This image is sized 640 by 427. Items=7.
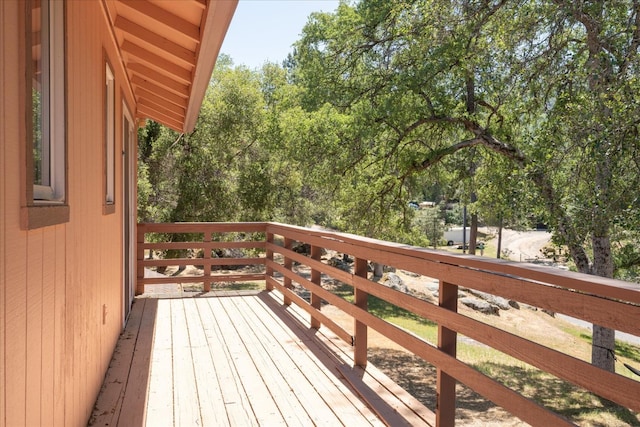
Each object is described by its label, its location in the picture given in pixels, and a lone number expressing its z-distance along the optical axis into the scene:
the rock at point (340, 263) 20.80
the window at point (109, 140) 3.59
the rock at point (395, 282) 16.72
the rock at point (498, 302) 17.66
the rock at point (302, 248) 21.52
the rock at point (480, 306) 16.45
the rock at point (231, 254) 18.29
